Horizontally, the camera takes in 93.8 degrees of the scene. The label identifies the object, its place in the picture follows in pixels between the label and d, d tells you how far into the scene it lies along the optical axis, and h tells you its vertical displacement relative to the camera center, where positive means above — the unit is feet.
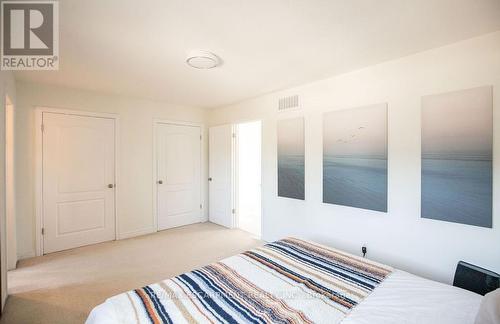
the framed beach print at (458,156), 6.19 +0.10
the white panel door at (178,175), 14.20 -0.84
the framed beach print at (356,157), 8.11 +0.12
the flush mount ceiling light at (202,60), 7.38 +3.35
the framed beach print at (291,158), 10.58 +0.12
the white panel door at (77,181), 10.85 -0.91
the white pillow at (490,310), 3.08 -2.08
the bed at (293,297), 3.88 -2.61
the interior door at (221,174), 14.67 -0.86
